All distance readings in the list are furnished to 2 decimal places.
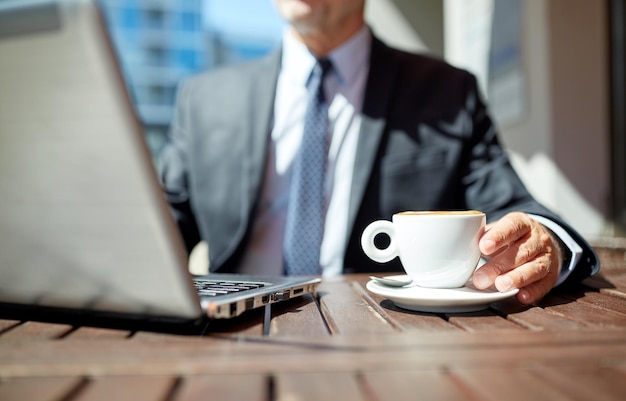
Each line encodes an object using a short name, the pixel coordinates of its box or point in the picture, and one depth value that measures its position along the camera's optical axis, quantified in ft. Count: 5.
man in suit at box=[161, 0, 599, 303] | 4.02
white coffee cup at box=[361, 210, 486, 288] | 1.82
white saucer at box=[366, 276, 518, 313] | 1.65
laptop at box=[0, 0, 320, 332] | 1.05
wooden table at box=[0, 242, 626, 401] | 1.01
